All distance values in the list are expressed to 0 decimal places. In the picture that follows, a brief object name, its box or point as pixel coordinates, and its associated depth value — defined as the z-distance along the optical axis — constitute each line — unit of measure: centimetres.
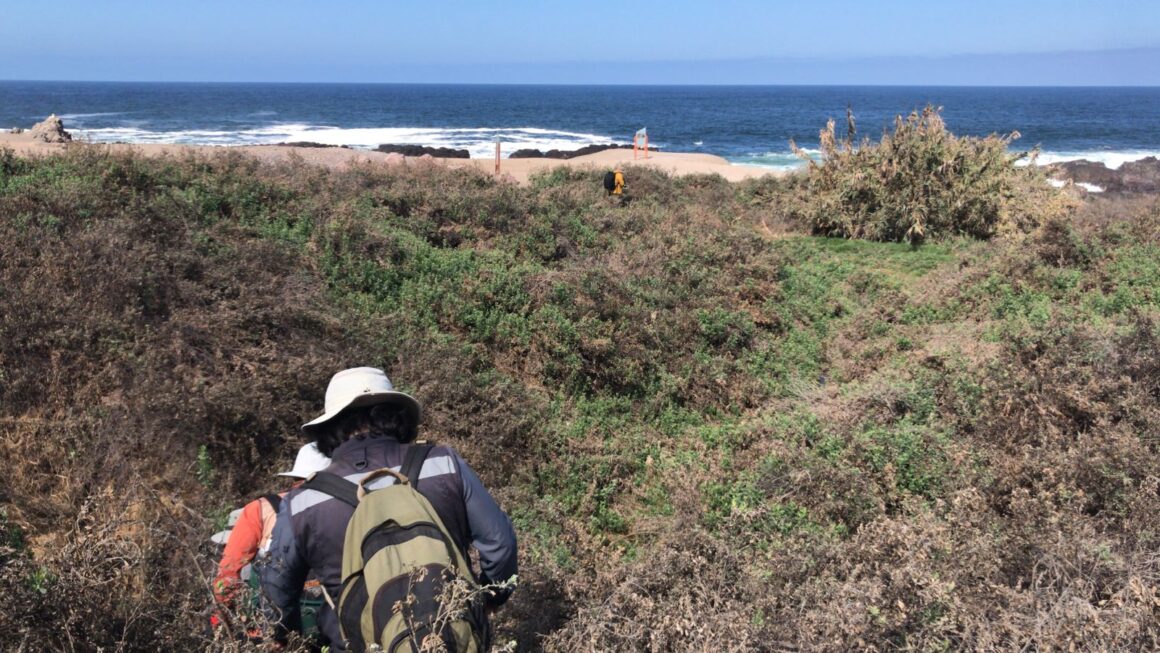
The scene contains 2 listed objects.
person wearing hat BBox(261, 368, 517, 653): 240
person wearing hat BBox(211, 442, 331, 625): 252
